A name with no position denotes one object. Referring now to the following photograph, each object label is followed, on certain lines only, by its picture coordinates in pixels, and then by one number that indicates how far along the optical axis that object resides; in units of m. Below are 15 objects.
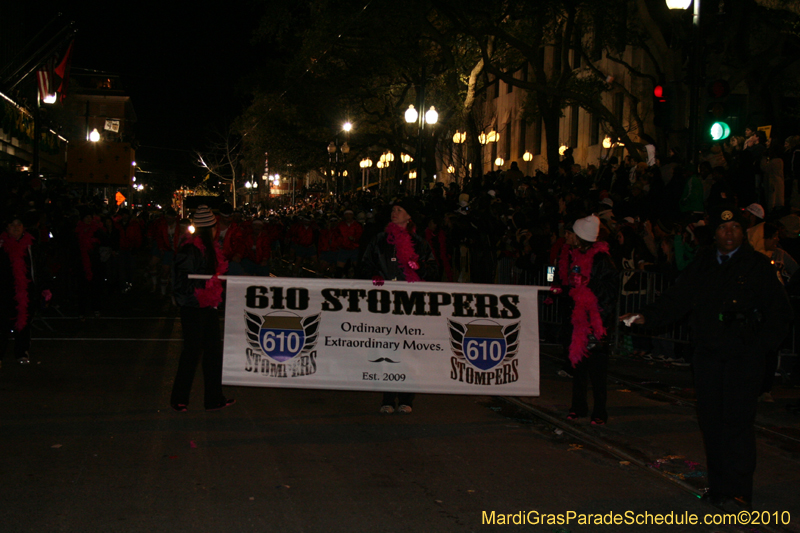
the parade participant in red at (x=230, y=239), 12.54
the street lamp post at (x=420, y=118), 21.83
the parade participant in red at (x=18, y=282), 10.02
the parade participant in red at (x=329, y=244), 20.56
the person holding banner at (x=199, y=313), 7.73
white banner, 7.65
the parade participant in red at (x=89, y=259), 14.73
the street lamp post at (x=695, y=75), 11.59
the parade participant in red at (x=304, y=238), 22.06
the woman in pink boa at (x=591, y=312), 7.59
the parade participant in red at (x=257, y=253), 16.67
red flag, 31.84
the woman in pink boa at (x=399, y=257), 7.95
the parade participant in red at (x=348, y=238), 20.30
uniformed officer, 5.24
